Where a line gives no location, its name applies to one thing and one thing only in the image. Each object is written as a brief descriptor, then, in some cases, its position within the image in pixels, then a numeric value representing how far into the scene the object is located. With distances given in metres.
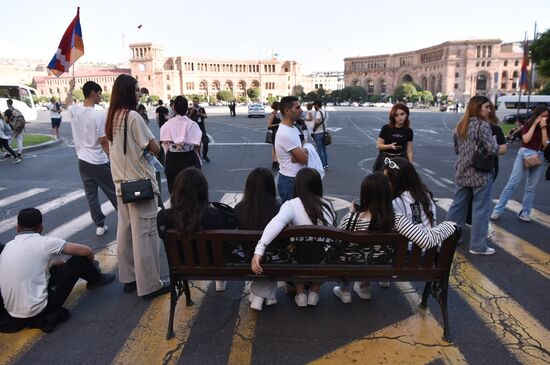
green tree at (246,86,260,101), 115.44
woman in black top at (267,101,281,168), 10.54
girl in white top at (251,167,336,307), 3.18
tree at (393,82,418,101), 97.40
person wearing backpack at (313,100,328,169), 10.35
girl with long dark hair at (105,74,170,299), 3.50
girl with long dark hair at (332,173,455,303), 2.96
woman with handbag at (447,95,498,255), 4.57
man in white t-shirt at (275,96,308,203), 4.43
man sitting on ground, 3.17
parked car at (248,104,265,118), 38.81
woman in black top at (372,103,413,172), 5.52
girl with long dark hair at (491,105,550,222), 5.90
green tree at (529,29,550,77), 20.53
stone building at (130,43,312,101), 116.81
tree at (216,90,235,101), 106.91
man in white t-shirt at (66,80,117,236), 4.98
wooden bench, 3.06
